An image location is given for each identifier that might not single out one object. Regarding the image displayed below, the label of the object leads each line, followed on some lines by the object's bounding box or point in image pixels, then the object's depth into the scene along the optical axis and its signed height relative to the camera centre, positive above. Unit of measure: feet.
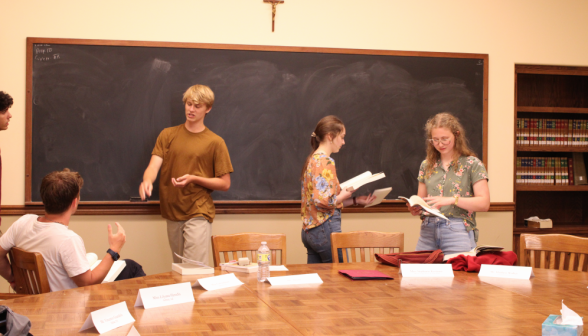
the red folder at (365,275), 7.79 -1.63
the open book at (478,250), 8.81 -1.38
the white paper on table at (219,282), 7.09 -1.62
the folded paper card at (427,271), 8.13 -1.61
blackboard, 13.47 +1.86
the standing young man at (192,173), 12.01 -0.09
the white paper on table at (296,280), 7.43 -1.64
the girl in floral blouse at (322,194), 10.54 -0.50
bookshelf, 17.47 +1.93
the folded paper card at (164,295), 6.04 -1.56
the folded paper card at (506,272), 7.99 -1.60
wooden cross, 14.21 +4.66
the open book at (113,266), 8.55 -1.71
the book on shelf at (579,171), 16.94 +0.08
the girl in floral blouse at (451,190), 9.66 -0.36
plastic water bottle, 7.59 -1.42
